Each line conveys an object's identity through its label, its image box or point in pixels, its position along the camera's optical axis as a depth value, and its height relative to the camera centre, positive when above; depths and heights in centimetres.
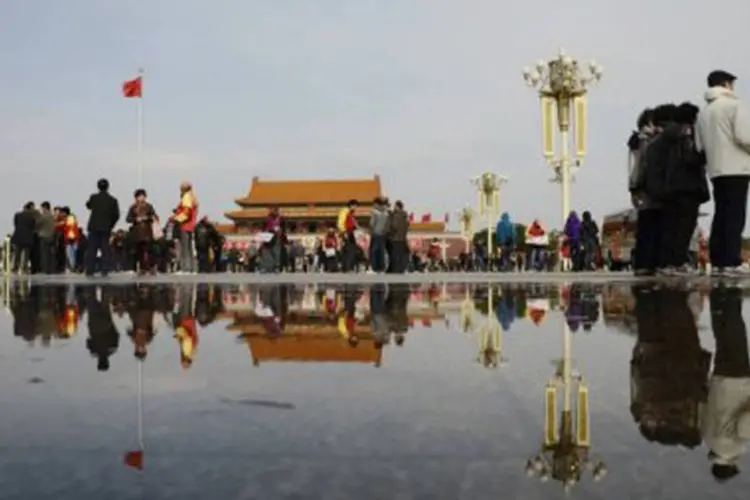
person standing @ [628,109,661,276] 824 +61
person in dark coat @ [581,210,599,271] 1956 +69
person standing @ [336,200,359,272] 1705 +67
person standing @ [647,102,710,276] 766 +82
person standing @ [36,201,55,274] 1636 +66
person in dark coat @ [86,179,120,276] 1220 +79
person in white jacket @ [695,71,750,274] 700 +94
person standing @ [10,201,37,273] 1670 +83
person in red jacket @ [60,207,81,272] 1830 +77
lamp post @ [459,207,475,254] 5712 +309
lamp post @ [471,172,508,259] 4566 +399
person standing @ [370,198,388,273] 1527 +62
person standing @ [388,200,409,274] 1570 +65
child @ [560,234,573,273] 2072 +33
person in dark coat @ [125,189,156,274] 1231 +71
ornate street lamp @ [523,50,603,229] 2800 +541
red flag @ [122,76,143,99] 2616 +548
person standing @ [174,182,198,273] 1314 +88
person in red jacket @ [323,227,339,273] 2098 +45
